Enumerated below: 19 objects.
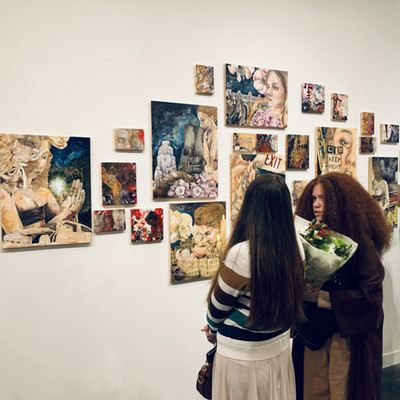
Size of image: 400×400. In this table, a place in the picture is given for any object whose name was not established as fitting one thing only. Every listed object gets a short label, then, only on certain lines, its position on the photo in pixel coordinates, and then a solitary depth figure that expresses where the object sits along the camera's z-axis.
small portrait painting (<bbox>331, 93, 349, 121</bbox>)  3.19
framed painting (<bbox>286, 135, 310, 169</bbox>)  2.98
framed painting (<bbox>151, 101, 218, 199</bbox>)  2.50
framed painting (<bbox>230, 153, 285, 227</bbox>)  2.77
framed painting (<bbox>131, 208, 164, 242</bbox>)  2.45
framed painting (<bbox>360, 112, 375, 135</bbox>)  3.33
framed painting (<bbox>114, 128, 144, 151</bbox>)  2.36
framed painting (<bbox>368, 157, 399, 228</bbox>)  3.41
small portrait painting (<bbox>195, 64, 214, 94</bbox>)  2.59
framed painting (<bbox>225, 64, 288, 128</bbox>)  2.72
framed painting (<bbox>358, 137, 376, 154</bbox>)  3.34
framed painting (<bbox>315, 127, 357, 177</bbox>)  3.13
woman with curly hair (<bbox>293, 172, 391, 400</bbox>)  2.07
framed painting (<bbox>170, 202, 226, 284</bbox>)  2.59
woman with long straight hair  1.55
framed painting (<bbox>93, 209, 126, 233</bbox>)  2.34
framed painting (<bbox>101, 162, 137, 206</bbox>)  2.35
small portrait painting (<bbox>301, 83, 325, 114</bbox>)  3.02
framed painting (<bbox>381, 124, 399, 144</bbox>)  3.48
